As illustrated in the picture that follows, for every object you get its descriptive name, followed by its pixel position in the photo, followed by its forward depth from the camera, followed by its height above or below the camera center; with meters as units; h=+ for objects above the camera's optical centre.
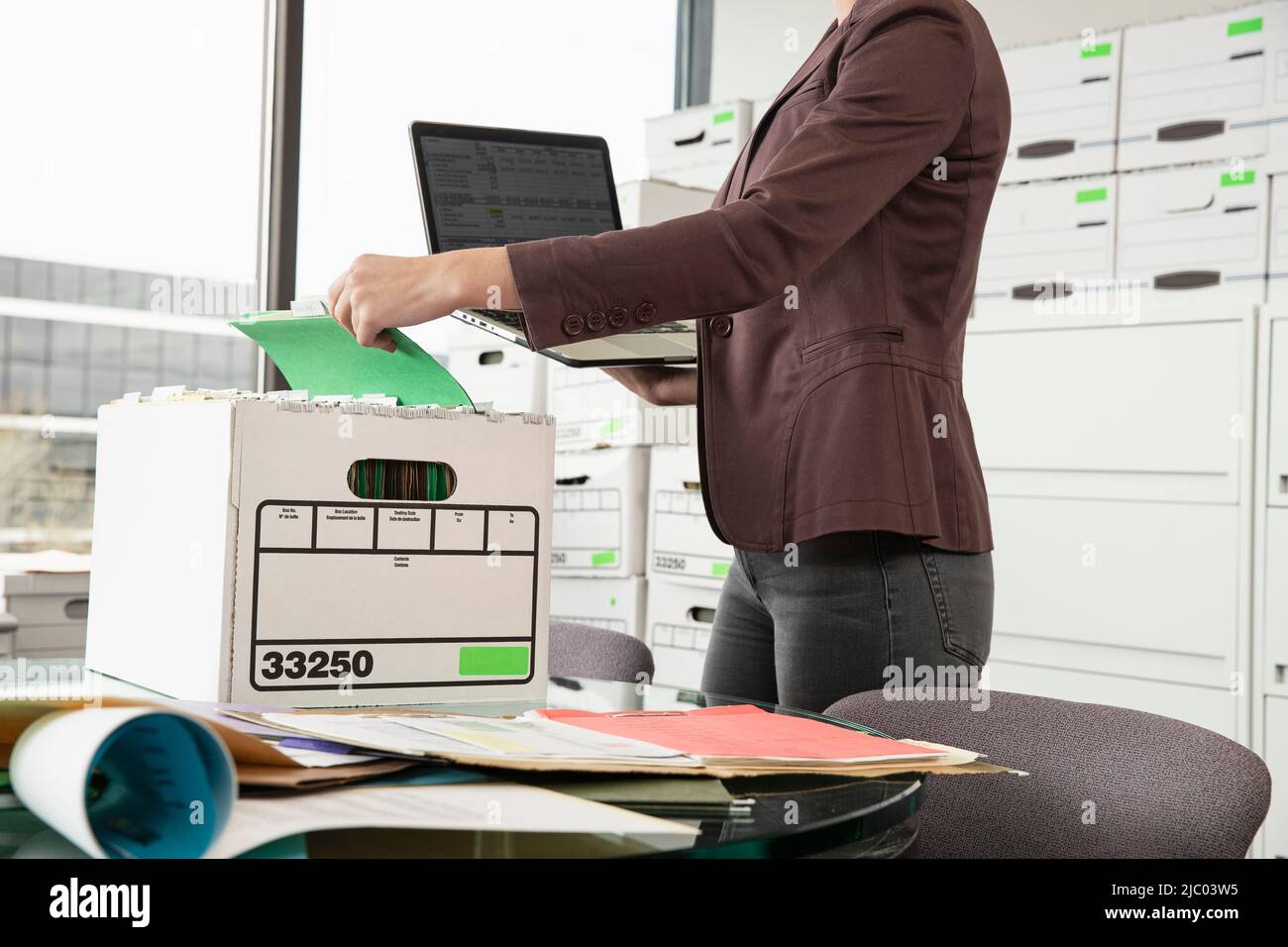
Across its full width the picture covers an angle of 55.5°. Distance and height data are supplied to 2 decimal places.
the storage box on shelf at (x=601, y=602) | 2.81 -0.22
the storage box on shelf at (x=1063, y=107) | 2.41 +0.83
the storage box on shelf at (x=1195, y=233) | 2.24 +0.54
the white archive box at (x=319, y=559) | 0.81 -0.04
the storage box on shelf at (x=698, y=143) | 3.09 +0.96
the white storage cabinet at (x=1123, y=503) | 2.21 +0.03
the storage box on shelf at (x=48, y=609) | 2.20 -0.21
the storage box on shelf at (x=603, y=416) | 2.78 +0.21
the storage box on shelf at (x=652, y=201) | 2.72 +0.70
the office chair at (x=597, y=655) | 1.42 -0.17
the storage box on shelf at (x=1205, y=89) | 2.23 +0.82
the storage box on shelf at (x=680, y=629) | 2.67 -0.26
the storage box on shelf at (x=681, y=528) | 2.64 -0.04
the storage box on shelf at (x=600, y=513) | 2.81 -0.01
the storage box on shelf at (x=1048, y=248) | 2.40 +0.55
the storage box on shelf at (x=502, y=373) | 2.98 +0.33
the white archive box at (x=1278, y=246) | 2.21 +0.51
